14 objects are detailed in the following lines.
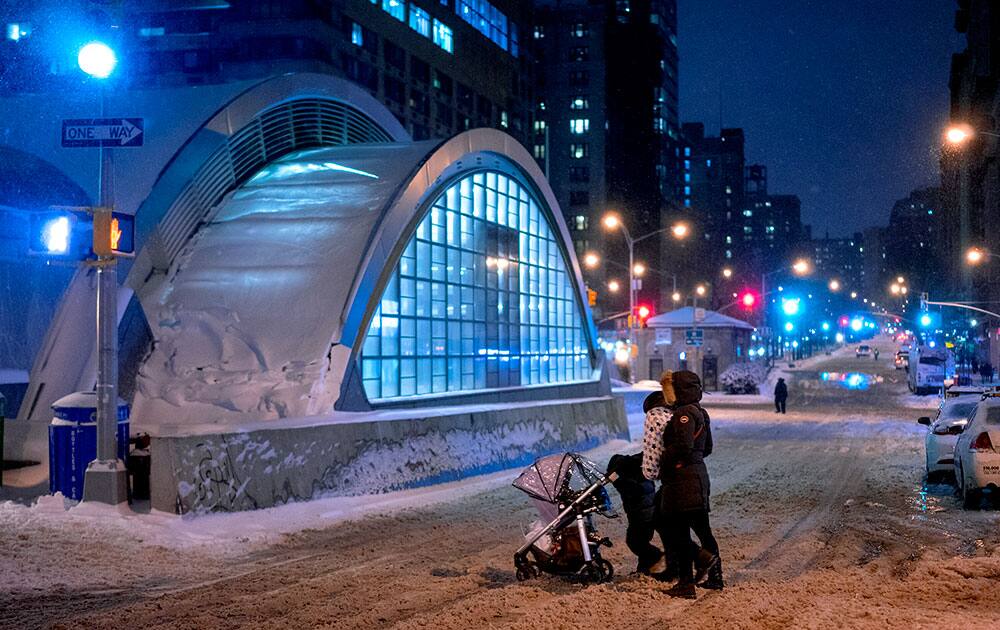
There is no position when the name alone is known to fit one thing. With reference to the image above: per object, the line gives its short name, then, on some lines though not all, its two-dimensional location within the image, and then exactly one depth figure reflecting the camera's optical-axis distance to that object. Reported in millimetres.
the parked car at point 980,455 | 13344
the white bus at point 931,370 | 54469
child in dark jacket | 8812
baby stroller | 8844
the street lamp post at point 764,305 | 55812
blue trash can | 13039
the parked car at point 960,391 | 23981
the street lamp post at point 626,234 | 40812
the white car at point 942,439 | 16844
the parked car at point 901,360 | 88875
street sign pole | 12484
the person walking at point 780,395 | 39688
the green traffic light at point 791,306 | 64312
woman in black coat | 8164
